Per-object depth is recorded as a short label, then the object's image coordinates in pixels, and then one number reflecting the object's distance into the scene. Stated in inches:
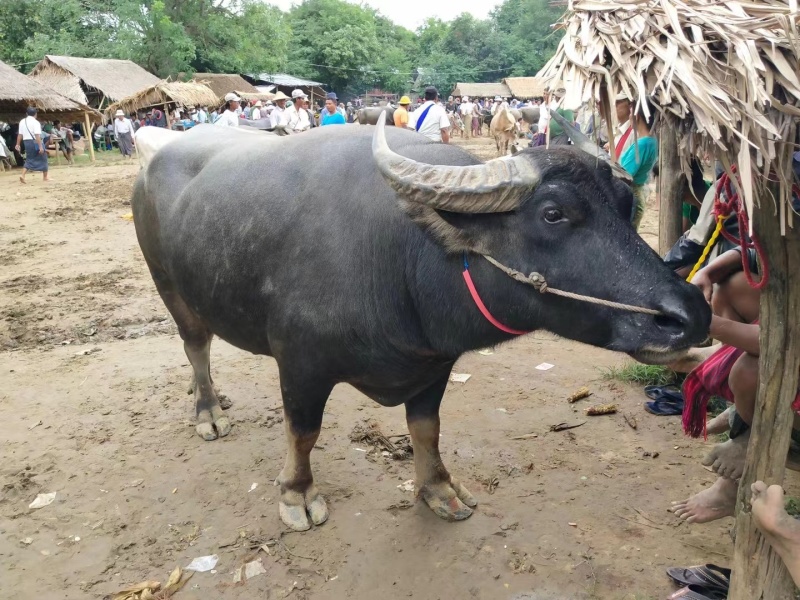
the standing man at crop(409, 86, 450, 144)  317.1
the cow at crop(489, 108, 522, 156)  652.7
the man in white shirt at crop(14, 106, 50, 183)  549.6
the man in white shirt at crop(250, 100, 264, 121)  753.0
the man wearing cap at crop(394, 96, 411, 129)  348.5
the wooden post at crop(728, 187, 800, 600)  67.8
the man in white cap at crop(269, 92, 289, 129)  518.5
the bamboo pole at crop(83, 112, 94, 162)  755.0
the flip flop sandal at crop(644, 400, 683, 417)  140.7
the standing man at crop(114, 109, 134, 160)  796.6
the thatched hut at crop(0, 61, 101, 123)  681.0
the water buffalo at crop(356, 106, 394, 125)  517.3
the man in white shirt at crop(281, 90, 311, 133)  462.3
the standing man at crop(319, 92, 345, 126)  400.3
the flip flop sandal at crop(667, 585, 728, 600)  86.4
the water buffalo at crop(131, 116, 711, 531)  76.9
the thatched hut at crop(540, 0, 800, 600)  54.7
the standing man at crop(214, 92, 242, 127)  498.9
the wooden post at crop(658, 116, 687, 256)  142.6
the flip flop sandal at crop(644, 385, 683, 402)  145.4
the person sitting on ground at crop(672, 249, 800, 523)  91.8
